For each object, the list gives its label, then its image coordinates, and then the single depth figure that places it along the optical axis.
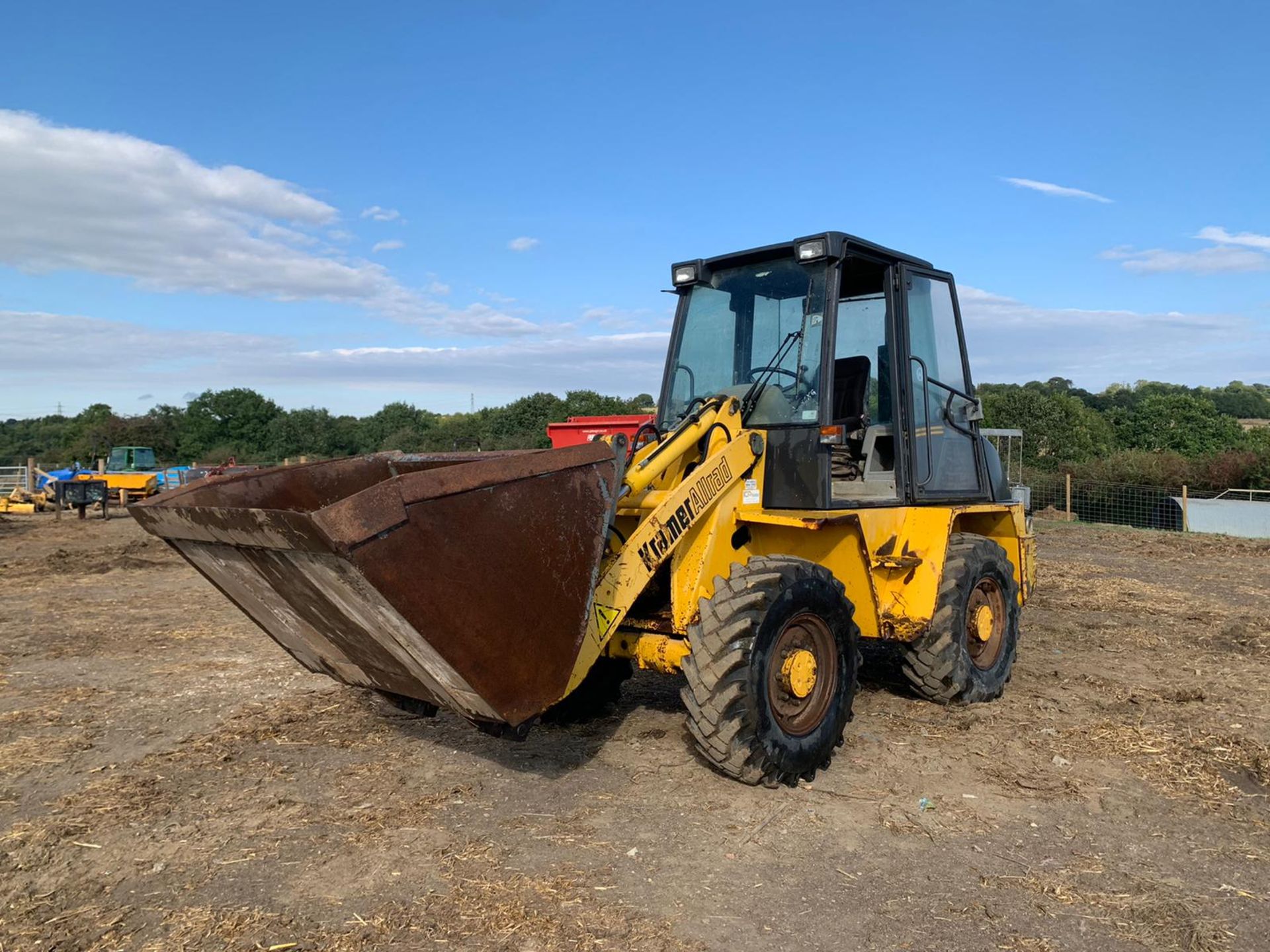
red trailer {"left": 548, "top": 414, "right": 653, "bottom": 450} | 14.38
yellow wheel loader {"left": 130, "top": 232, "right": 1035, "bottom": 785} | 3.74
